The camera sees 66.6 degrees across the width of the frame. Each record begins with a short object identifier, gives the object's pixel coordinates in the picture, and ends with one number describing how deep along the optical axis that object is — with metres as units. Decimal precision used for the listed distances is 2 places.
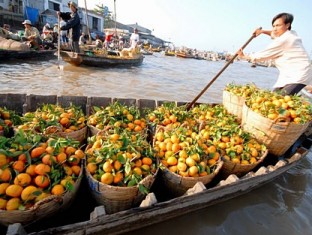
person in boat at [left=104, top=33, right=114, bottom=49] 19.15
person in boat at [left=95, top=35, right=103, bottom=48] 19.37
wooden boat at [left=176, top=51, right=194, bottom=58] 39.46
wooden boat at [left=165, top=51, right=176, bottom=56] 38.08
